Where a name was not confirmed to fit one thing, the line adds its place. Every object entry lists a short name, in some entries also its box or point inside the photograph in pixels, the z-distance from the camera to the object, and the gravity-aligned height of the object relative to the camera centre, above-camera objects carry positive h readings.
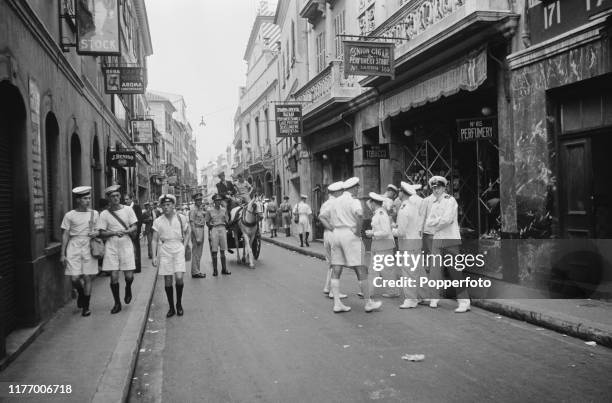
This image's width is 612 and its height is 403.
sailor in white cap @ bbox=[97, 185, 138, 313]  8.80 -0.44
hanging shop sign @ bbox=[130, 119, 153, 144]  25.09 +3.41
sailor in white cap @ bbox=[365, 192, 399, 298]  9.16 -0.47
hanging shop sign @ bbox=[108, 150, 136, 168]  17.20 +1.55
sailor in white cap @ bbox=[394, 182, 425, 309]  8.92 -0.55
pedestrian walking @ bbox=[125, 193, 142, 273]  13.62 -0.47
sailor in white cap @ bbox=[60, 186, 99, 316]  8.46 -0.51
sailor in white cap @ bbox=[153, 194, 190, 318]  8.56 -0.56
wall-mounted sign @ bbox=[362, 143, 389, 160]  16.42 +1.44
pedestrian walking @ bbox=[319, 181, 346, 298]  8.82 -0.10
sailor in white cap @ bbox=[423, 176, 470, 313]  8.39 -0.37
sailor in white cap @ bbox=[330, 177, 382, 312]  8.60 -0.57
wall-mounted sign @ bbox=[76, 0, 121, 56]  10.10 +3.21
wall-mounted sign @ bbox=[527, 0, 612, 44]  8.41 +2.78
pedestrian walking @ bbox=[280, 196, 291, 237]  26.38 -0.40
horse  14.93 -0.44
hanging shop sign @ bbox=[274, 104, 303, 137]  22.11 +3.29
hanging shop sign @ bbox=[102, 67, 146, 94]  16.19 +3.64
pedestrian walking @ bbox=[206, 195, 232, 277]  13.81 -0.50
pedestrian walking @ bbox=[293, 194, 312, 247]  20.14 -0.46
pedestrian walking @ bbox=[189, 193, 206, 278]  13.47 -0.59
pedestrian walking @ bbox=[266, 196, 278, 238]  26.89 -0.43
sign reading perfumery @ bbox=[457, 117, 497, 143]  10.81 +1.32
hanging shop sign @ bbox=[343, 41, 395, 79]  13.31 +3.33
